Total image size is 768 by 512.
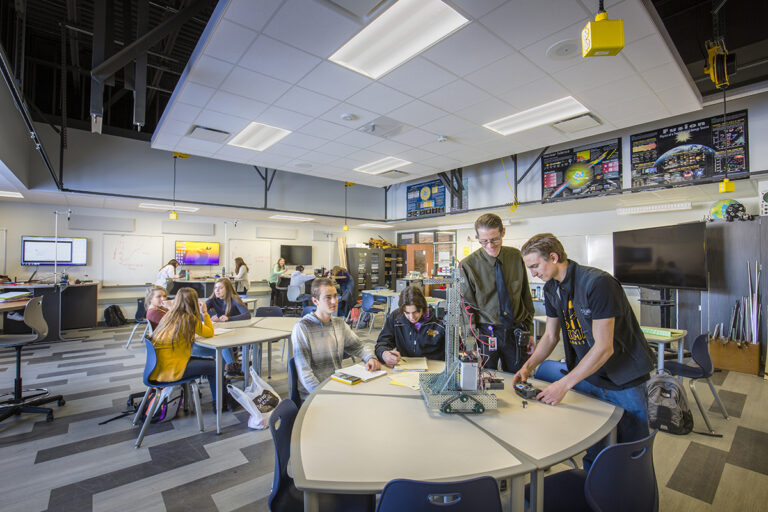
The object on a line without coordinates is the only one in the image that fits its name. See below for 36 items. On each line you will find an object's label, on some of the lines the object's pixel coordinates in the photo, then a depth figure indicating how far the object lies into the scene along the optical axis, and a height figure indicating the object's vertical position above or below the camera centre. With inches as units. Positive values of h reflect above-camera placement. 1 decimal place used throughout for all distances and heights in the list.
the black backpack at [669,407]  112.1 -48.2
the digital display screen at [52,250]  263.0 +8.1
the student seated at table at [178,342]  108.4 -25.9
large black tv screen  175.5 +2.7
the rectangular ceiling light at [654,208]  220.1 +35.8
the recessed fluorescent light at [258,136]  174.7 +67.2
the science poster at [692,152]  172.2 +59.2
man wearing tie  88.2 -9.4
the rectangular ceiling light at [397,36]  93.0 +67.1
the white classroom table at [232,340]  114.8 -28.0
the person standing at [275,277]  360.2 -16.9
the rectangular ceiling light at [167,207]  281.9 +45.8
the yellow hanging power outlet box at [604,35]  62.9 +41.7
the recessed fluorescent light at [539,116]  145.9 +66.5
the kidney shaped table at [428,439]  42.0 -26.0
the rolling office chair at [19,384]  121.0 -45.7
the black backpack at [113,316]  285.3 -46.5
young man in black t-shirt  59.7 -13.6
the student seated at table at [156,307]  139.3 -19.0
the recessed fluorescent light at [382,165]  227.0 +66.1
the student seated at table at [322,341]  88.7 -22.0
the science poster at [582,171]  214.5 +59.9
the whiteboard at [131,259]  295.0 +1.5
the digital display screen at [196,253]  327.0 +7.9
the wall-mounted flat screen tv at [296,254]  390.9 +8.0
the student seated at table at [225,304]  167.3 -21.1
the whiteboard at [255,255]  359.6 +6.4
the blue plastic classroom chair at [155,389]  105.3 -42.8
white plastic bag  116.0 -47.5
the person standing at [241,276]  312.8 -13.7
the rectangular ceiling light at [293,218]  349.1 +45.4
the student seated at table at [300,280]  300.0 -16.8
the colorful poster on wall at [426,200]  336.2 +62.5
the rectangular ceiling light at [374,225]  400.2 +43.7
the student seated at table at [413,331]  101.9 -21.0
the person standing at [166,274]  278.1 -10.8
